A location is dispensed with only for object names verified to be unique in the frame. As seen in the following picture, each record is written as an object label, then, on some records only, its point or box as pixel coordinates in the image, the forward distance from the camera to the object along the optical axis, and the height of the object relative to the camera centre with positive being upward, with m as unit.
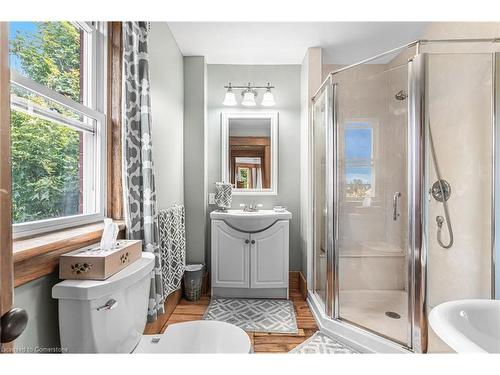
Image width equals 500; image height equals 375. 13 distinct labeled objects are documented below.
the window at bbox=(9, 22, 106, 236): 0.85 +0.26
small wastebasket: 2.22 -0.92
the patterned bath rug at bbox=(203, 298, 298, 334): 1.81 -1.07
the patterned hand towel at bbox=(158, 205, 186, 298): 1.68 -0.47
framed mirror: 2.67 +0.36
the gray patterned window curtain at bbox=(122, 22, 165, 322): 1.25 +0.18
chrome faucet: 2.52 -0.23
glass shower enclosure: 1.35 +0.03
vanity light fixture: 2.53 +0.92
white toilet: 0.75 -0.48
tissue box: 0.79 -0.27
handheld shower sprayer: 1.56 -0.07
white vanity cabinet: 2.20 -0.66
